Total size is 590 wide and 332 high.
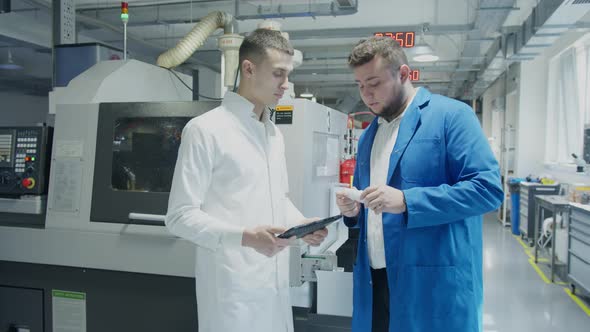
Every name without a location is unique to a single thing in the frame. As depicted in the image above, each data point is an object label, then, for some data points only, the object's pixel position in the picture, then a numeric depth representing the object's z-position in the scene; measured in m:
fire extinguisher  2.86
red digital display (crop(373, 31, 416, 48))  4.80
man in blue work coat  1.37
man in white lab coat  1.40
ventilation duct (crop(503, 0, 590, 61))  4.61
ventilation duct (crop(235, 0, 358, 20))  5.76
